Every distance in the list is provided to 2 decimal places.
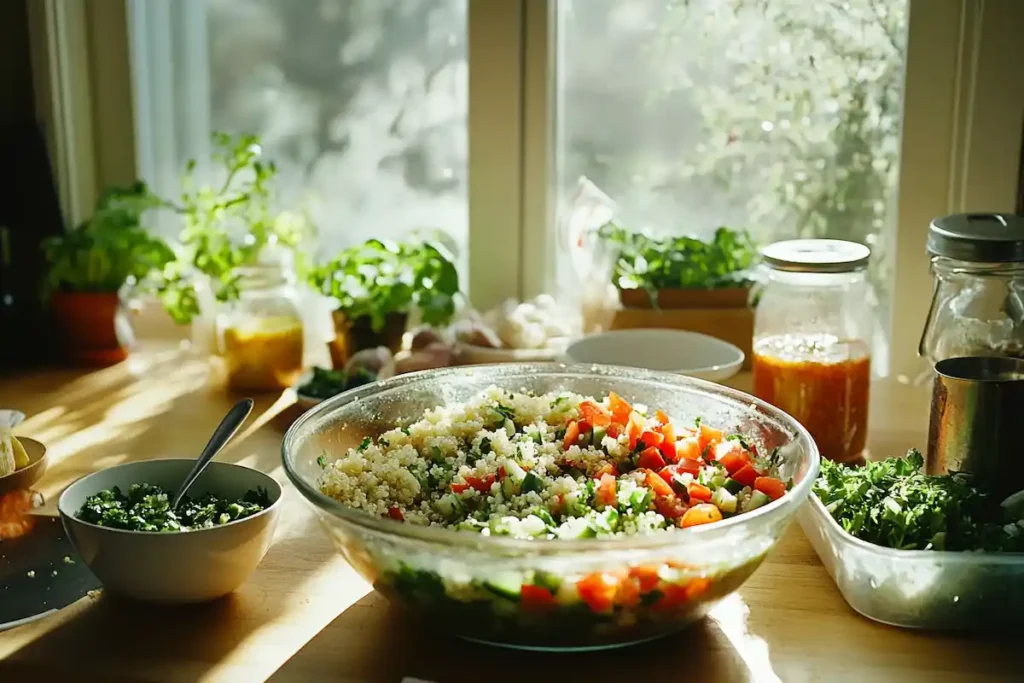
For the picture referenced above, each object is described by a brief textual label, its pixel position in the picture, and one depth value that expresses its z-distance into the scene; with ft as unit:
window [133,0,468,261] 6.58
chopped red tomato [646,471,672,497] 3.52
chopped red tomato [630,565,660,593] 3.09
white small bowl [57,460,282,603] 3.49
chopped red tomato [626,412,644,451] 3.84
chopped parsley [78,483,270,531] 3.66
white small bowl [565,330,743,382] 5.65
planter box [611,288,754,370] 6.06
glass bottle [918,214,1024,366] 4.15
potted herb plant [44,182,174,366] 6.30
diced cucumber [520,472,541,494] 3.59
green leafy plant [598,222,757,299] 6.07
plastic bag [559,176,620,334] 6.18
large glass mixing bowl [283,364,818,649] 3.04
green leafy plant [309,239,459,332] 6.10
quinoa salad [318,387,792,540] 3.44
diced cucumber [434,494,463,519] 3.55
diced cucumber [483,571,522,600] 3.08
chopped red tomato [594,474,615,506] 3.49
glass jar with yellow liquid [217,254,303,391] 5.98
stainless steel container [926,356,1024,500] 3.93
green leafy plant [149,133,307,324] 6.40
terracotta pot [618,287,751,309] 6.08
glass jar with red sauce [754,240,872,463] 4.71
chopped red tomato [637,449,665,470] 3.75
